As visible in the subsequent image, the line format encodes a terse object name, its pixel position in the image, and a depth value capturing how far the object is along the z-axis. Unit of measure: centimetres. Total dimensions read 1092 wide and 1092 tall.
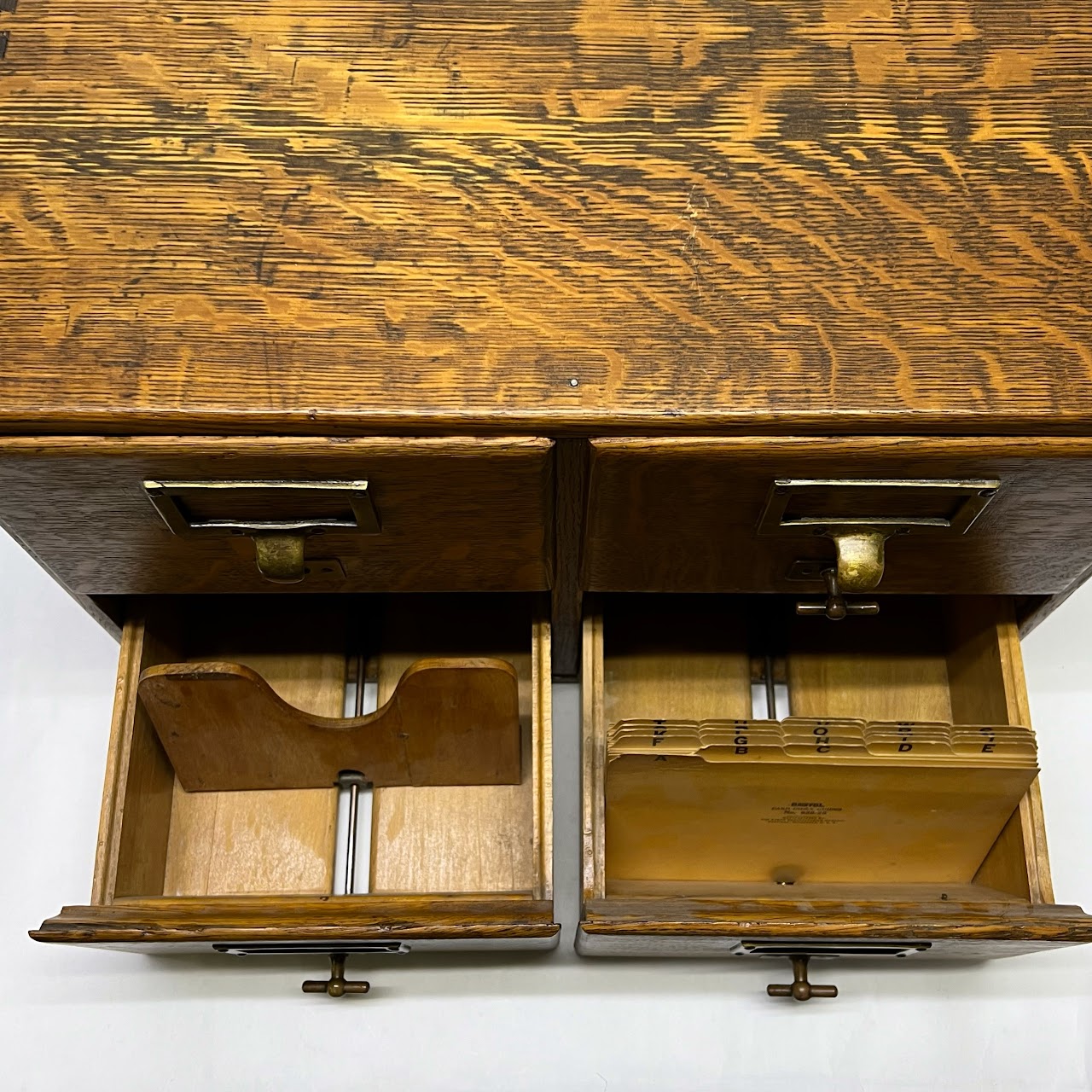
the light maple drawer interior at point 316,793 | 41
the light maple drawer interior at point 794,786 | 36
